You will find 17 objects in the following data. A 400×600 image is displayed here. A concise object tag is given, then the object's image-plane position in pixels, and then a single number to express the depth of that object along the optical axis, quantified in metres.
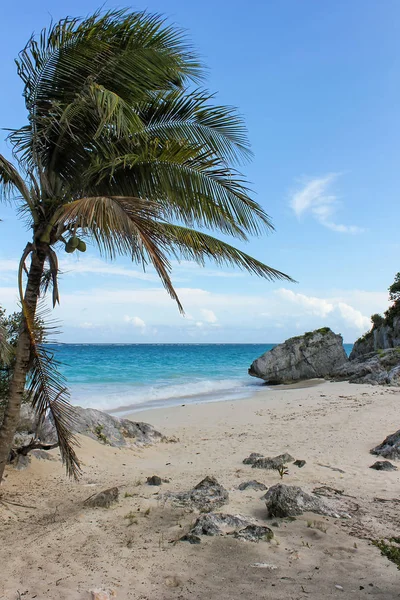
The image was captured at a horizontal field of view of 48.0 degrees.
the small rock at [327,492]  6.10
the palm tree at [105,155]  5.01
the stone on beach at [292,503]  5.21
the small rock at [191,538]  4.56
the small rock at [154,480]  6.67
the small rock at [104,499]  5.68
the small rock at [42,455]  7.74
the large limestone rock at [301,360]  27.53
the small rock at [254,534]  4.55
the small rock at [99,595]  3.59
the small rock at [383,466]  7.66
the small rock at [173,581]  3.82
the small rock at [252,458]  8.04
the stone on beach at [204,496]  5.54
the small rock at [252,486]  6.34
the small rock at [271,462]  7.61
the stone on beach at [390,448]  8.38
